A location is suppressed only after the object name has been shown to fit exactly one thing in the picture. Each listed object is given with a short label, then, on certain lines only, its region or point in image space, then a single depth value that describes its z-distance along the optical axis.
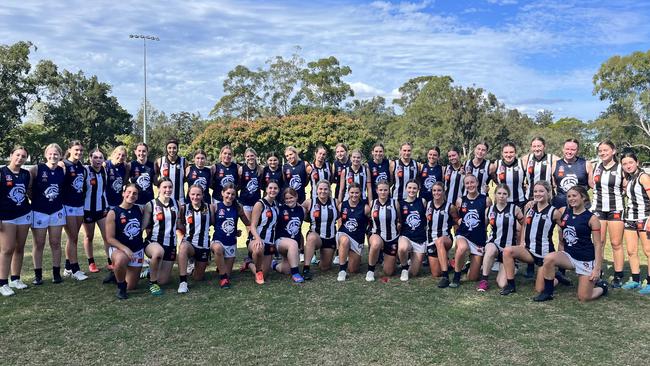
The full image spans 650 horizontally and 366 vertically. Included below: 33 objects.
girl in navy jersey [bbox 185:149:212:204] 6.65
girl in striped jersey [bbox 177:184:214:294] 5.77
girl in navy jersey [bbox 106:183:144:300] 5.32
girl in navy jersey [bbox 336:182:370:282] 6.30
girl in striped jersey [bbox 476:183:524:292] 5.80
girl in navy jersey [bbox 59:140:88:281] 5.96
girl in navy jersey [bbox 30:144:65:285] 5.61
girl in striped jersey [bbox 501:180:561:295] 5.55
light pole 37.53
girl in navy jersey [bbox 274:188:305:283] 6.22
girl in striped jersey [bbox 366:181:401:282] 6.30
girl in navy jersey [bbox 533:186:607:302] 5.21
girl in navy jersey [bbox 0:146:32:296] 5.34
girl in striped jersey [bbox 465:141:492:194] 6.79
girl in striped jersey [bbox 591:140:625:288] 5.86
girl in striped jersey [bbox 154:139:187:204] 6.64
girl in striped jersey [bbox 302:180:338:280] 6.36
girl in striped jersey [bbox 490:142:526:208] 6.48
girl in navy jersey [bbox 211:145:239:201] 6.82
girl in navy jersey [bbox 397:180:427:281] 6.26
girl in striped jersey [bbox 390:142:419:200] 7.20
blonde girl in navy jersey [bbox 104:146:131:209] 6.41
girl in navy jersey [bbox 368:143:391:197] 7.23
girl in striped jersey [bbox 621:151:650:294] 5.78
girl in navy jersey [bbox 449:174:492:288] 6.02
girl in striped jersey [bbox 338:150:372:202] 7.10
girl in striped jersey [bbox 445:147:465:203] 7.11
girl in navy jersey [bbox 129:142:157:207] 6.47
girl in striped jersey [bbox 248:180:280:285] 6.01
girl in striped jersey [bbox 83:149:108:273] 6.18
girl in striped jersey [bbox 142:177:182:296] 5.60
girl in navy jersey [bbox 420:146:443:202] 7.14
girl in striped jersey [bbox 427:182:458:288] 6.15
